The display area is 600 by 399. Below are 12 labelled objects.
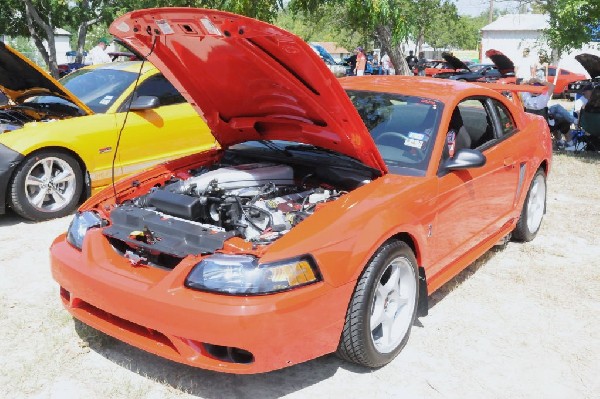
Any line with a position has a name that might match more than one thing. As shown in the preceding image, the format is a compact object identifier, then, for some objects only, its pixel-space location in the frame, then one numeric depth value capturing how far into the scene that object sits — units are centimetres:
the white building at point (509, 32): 5394
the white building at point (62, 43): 5365
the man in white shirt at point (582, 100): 991
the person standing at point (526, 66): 1224
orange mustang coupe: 271
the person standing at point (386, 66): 2579
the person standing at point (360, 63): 2340
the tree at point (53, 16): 1936
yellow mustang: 562
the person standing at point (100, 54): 1544
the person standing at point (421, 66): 2475
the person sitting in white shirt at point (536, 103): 1027
